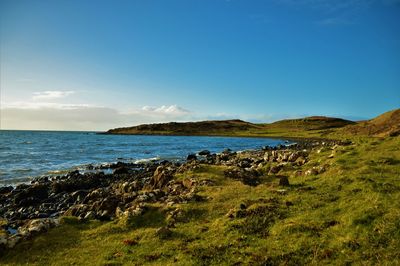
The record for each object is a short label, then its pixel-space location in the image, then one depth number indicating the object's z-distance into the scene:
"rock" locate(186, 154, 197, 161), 65.59
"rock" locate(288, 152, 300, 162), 38.57
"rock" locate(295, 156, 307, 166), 34.40
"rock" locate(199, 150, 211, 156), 75.77
